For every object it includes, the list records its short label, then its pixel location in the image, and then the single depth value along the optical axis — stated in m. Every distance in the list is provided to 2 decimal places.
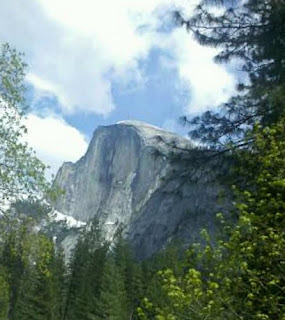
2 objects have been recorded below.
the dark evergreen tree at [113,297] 44.97
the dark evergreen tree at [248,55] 9.92
